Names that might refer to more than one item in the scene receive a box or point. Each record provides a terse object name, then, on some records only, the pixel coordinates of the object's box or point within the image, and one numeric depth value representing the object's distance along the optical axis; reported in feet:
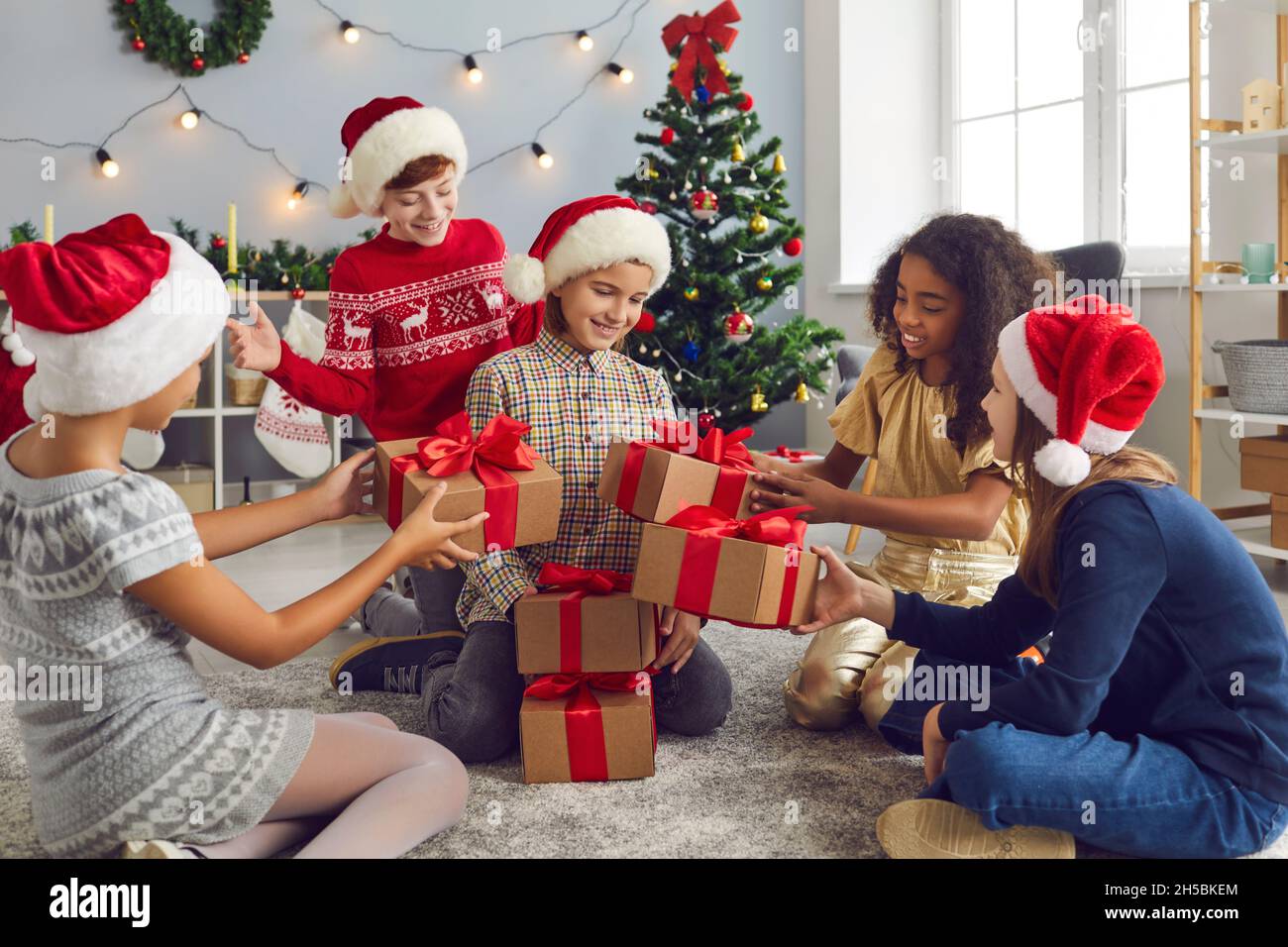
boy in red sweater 7.29
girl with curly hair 6.31
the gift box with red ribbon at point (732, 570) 5.16
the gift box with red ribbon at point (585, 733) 5.70
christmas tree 12.37
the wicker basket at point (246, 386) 13.92
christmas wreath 13.82
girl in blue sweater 4.58
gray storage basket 10.39
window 12.78
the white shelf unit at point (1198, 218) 10.68
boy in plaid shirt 6.36
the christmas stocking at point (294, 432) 13.75
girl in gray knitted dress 4.10
